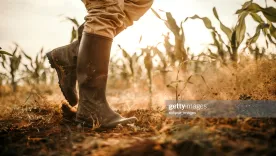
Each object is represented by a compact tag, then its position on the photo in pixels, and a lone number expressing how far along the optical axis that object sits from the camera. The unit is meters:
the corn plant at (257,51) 2.82
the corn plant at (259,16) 1.82
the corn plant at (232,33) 2.28
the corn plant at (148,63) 2.87
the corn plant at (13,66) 3.74
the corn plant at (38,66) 3.82
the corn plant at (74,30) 3.25
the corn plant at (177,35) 2.45
